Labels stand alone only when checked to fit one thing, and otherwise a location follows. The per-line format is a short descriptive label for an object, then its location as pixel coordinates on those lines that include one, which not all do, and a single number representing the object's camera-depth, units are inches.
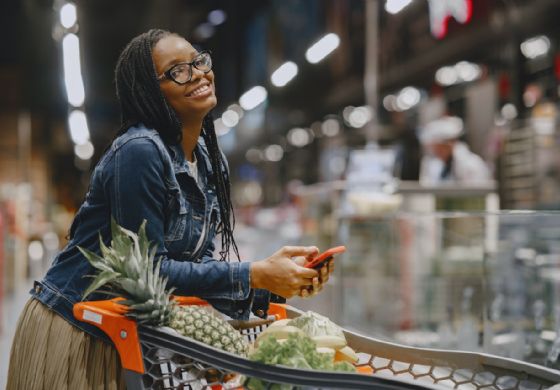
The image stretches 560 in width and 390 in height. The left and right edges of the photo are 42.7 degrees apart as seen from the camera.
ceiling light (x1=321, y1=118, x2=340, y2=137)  1231.5
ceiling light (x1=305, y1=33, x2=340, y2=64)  461.1
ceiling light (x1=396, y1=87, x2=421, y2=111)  920.9
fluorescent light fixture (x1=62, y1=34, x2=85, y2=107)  417.0
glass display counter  178.5
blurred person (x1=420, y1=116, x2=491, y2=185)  319.6
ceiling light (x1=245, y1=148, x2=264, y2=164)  1893.8
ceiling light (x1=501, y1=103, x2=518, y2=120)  480.3
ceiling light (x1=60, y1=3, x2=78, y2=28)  328.2
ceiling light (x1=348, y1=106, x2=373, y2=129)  1143.6
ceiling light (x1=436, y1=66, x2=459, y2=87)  734.5
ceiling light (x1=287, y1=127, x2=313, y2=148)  1492.4
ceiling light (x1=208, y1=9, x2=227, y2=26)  539.6
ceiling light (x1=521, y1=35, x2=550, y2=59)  573.6
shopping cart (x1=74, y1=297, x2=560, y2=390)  56.2
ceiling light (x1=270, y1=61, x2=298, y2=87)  577.5
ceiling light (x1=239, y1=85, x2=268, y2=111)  753.6
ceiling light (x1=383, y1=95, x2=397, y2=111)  975.9
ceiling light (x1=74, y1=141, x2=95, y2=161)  1220.5
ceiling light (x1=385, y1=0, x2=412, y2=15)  316.9
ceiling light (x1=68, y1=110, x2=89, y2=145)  799.3
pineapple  62.4
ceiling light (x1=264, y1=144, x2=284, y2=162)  1832.7
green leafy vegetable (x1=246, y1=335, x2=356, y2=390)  59.7
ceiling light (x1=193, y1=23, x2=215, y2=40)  565.0
